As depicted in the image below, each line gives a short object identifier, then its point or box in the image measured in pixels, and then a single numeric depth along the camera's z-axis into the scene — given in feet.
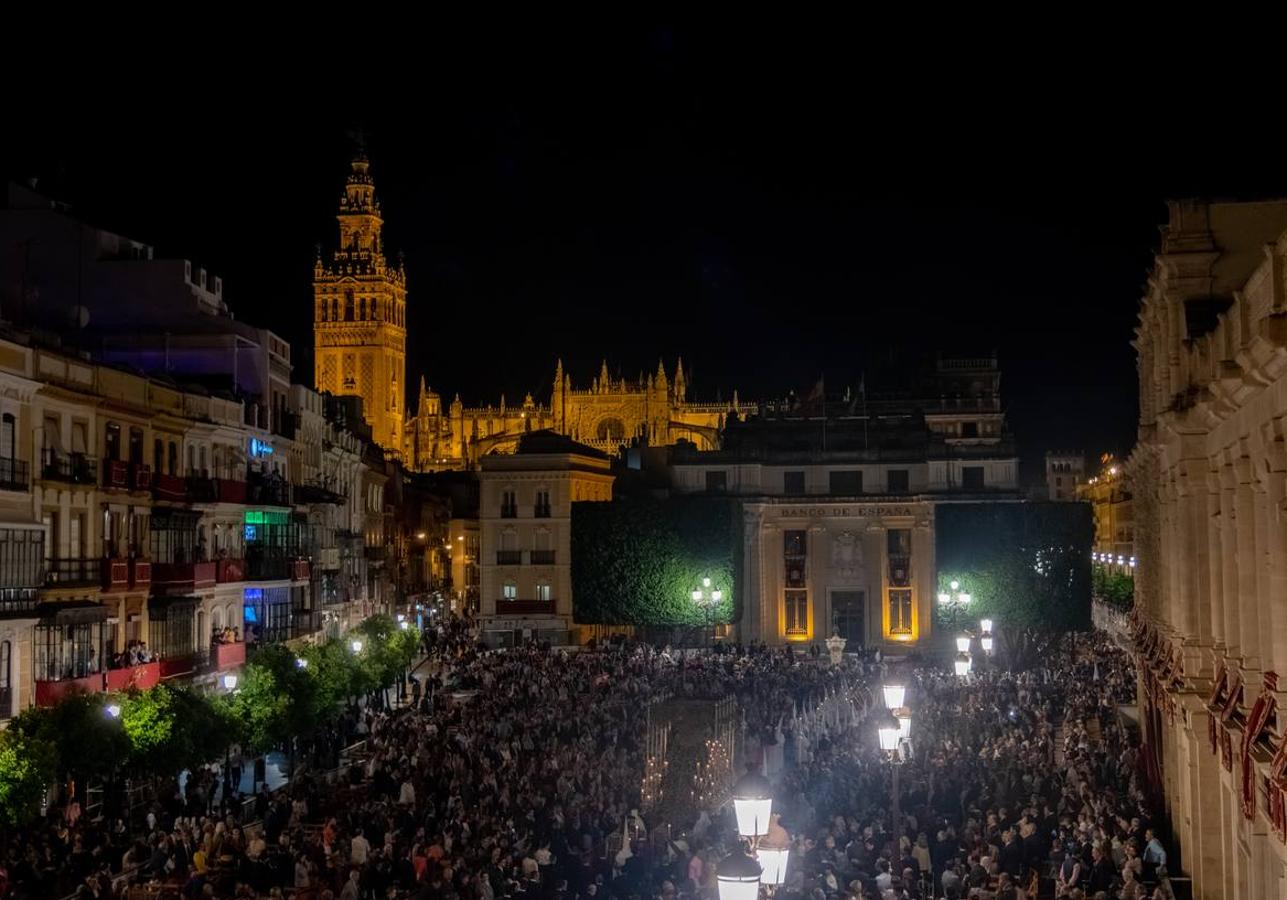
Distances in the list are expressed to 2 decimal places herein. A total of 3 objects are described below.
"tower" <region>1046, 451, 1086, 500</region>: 587.68
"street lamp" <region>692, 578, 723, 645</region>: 238.27
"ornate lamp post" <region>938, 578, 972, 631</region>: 227.61
